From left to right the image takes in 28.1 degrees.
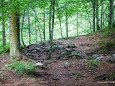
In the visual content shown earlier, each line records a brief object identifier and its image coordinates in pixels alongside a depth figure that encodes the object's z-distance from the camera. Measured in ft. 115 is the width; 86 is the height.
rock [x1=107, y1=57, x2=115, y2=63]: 45.82
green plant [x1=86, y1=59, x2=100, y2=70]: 44.72
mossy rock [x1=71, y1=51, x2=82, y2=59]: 56.20
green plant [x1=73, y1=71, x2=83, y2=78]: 41.36
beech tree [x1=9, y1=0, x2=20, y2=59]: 49.29
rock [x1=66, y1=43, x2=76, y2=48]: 69.97
